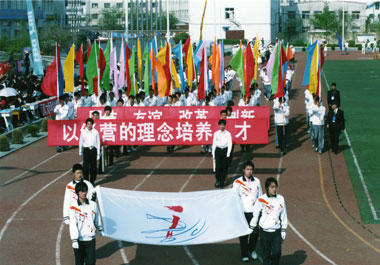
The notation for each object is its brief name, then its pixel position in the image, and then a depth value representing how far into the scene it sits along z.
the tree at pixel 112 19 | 117.09
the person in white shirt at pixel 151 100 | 25.75
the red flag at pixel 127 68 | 26.48
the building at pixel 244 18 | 101.12
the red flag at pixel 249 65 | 24.75
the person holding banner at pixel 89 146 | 18.11
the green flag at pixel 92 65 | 25.25
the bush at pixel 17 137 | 25.08
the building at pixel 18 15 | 72.38
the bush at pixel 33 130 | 26.64
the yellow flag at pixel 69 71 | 23.55
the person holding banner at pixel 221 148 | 17.77
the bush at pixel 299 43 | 97.11
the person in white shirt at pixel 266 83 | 34.75
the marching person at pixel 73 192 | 11.45
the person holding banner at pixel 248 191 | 12.27
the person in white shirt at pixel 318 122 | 22.26
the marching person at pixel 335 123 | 22.29
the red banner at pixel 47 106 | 29.59
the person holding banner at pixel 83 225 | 11.01
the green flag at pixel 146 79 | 27.25
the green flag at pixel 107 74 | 25.84
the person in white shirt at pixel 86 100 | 25.25
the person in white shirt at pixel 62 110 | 23.50
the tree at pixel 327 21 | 107.06
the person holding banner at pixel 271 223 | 11.19
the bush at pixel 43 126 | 27.81
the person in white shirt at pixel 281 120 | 22.64
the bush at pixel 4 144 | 23.80
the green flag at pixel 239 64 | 24.66
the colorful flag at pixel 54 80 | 23.22
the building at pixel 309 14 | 113.62
